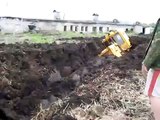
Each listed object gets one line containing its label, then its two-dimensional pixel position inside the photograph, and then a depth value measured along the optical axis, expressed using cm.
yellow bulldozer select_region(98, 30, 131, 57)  772
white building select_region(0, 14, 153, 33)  1716
